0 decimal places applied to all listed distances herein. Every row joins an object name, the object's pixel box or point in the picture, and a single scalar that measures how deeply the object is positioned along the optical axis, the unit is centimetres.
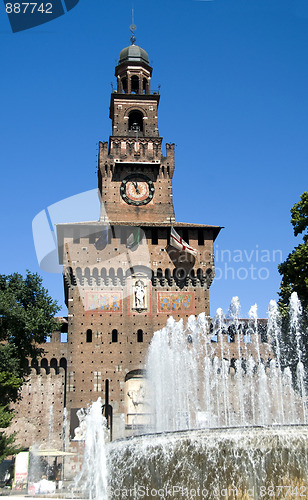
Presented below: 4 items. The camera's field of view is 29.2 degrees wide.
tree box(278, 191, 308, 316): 2289
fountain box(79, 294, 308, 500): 1412
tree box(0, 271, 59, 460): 2930
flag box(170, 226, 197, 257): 3703
